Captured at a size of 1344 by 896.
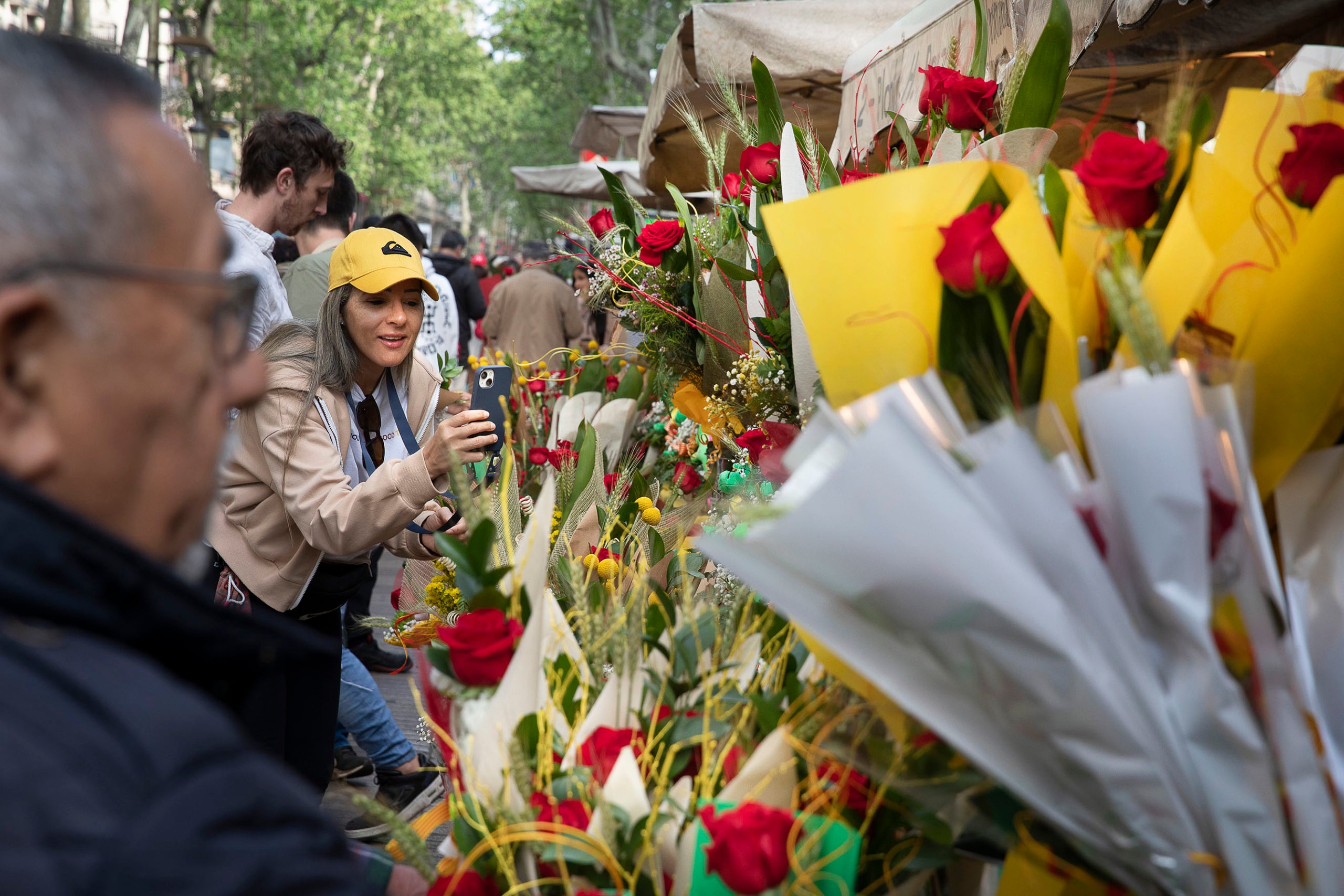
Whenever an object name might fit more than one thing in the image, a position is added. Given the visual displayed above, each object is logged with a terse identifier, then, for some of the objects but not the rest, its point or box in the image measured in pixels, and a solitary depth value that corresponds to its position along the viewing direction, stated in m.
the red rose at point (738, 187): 2.54
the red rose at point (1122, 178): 1.18
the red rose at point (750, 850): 1.13
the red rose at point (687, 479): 2.94
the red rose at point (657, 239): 2.71
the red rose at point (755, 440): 2.37
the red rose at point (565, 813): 1.26
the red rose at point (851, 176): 2.08
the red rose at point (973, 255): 1.17
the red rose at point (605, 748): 1.35
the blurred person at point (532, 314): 8.51
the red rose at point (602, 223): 3.15
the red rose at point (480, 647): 1.38
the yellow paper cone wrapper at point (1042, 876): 1.13
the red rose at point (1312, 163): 1.14
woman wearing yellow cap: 2.67
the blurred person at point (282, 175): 3.92
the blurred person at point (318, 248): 4.65
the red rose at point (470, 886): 1.28
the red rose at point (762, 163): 2.29
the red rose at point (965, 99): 2.17
